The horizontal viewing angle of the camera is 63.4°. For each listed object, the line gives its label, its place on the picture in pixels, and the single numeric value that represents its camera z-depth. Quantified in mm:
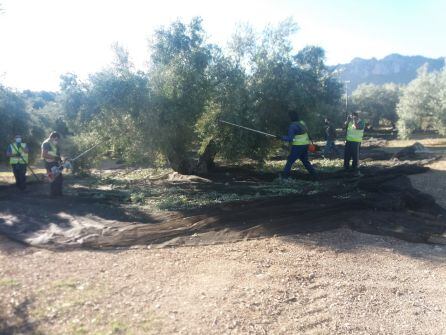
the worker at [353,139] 11930
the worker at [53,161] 9828
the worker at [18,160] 11266
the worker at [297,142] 10859
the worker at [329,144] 19577
